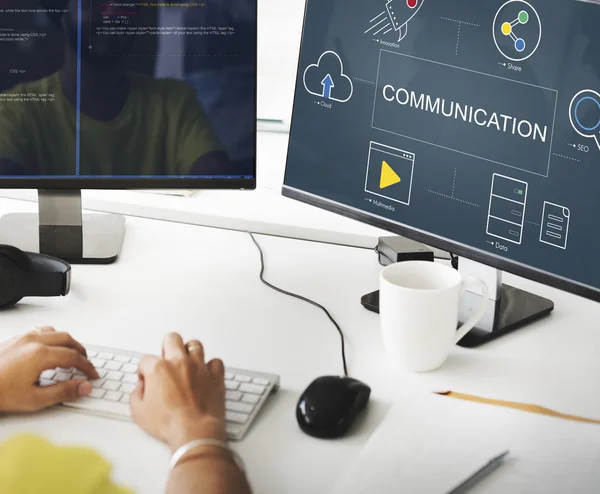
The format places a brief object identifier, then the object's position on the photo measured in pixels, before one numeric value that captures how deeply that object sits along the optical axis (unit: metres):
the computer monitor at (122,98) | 1.77
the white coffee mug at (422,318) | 1.50
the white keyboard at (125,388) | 1.42
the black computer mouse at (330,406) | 1.40
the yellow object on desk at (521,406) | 1.44
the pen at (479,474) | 1.32
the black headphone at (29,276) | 1.64
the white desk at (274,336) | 1.38
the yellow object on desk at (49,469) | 1.32
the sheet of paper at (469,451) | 1.33
